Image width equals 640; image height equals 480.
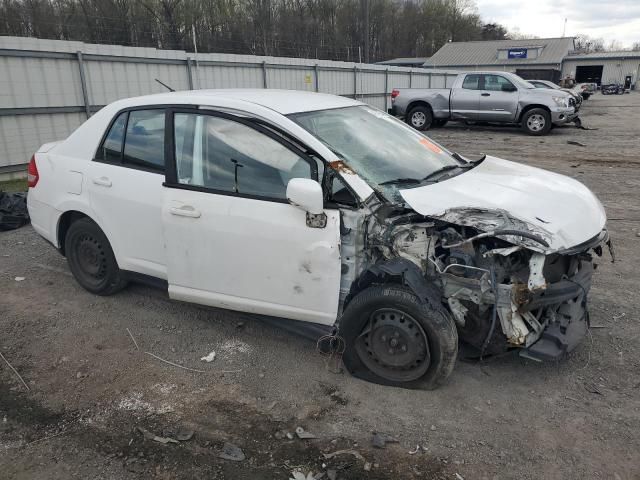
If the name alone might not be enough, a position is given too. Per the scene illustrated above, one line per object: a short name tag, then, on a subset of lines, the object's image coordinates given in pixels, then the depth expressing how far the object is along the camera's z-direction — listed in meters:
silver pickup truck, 15.59
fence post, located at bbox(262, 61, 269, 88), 15.23
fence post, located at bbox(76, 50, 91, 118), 10.06
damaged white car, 2.97
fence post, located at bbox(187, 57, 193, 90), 12.63
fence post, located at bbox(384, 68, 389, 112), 22.00
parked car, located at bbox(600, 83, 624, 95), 49.69
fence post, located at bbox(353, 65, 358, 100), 19.61
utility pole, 28.35
